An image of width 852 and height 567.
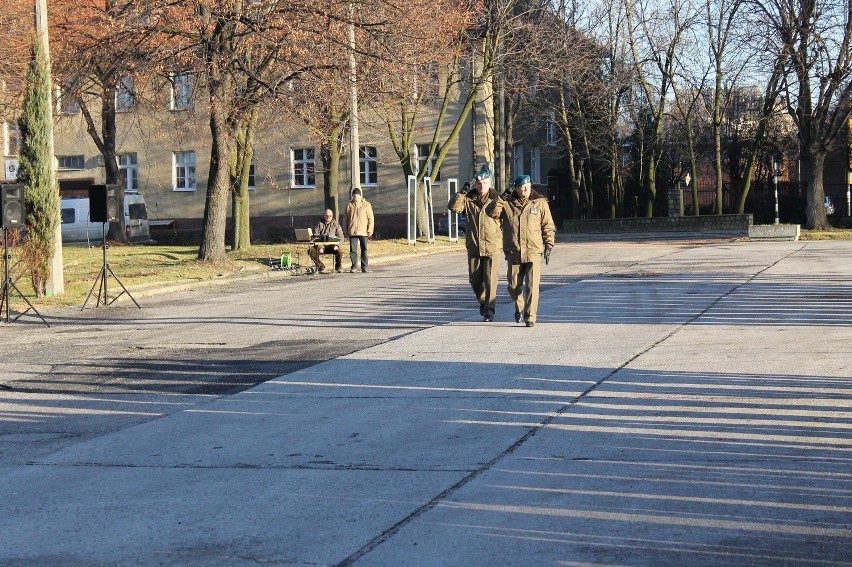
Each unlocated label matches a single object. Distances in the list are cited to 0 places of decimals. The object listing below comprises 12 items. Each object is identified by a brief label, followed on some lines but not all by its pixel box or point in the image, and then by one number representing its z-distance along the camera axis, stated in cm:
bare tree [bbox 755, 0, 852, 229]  3850
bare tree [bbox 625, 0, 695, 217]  4544
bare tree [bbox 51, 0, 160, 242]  2481
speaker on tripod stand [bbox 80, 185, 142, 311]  1898
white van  4491
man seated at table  2627
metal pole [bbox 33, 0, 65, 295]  2033
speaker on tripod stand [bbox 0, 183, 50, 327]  1741
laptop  2853
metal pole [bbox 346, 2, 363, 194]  2620
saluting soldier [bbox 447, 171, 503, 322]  1455
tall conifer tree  2045
